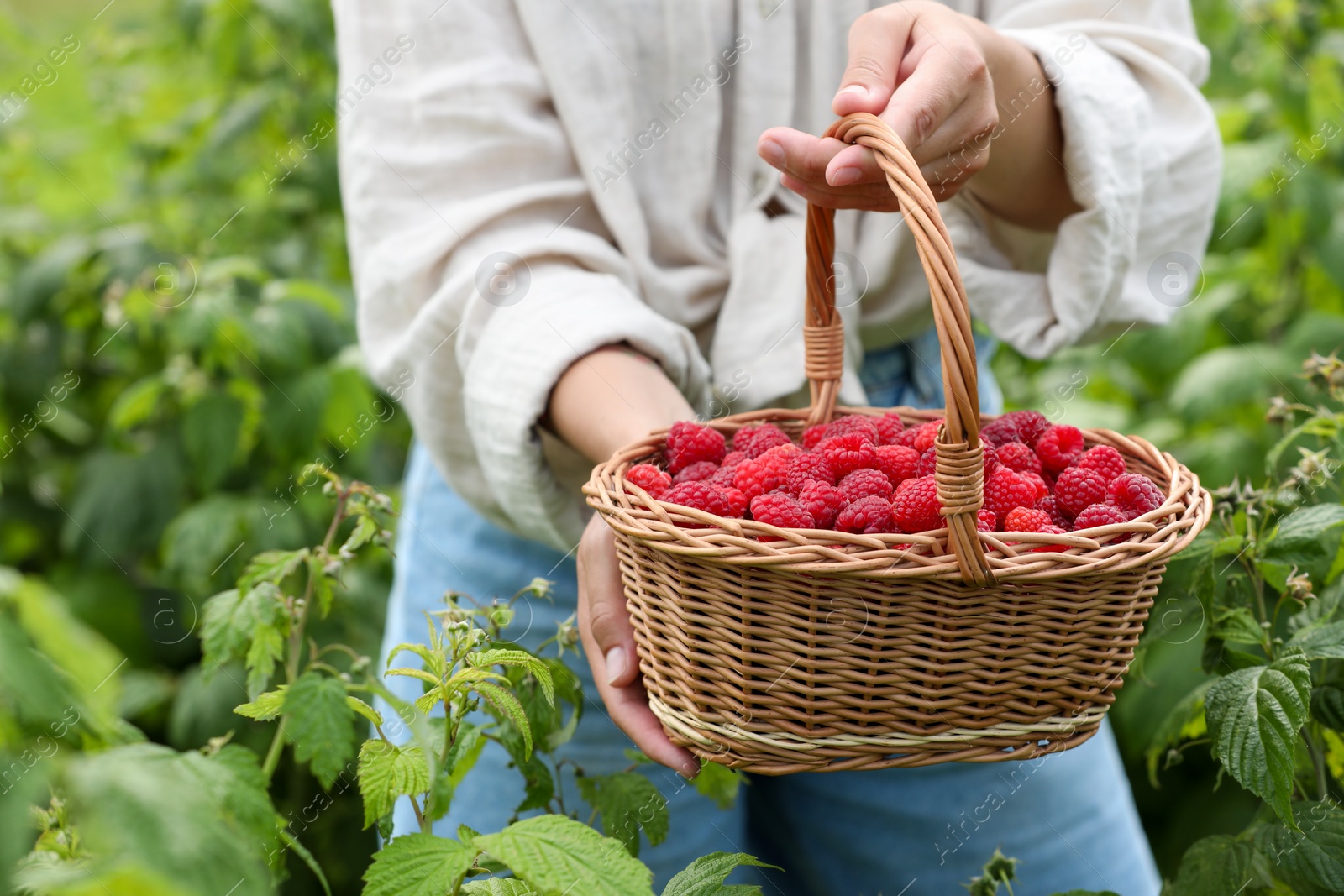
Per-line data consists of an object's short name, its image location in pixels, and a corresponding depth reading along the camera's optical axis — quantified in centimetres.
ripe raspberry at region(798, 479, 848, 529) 157
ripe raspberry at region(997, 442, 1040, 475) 160
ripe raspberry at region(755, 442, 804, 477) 159
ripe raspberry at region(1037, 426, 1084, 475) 162
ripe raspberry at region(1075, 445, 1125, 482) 159
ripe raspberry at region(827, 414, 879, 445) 163
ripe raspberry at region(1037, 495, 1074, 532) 158
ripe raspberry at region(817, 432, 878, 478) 161
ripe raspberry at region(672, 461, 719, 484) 161
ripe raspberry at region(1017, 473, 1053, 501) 158
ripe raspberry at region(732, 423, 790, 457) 163
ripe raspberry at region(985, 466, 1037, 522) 157
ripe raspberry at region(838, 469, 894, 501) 158
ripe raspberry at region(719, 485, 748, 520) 158
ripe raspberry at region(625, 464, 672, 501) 159
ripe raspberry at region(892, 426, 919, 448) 163
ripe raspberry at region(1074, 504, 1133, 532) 156
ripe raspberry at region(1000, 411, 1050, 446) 164
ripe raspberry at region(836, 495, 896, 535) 156
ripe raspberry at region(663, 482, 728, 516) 157
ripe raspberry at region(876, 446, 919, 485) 160
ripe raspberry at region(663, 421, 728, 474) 162
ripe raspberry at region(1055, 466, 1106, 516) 158
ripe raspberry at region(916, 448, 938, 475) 160
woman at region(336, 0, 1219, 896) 168
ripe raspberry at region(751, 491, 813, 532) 156
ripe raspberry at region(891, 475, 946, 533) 155
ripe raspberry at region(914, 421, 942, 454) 161
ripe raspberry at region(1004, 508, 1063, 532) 156
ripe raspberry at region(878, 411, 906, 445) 164
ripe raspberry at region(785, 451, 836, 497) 159
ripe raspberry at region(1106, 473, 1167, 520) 157
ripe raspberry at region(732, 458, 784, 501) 159
